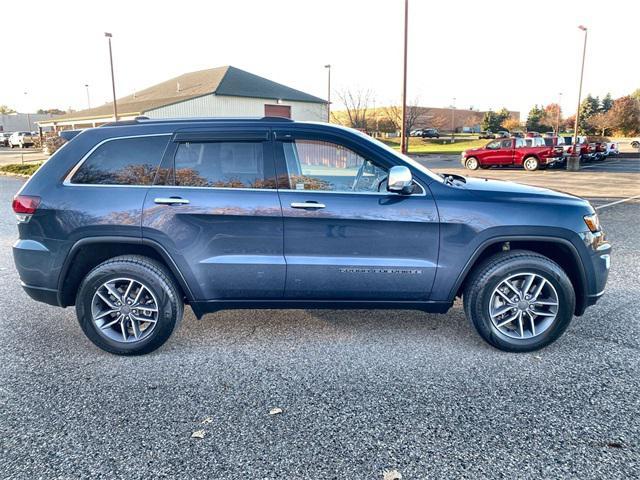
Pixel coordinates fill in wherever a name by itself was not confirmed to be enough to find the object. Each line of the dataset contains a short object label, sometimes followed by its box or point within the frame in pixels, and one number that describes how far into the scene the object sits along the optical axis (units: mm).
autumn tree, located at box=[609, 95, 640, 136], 56969
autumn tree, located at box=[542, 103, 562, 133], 72131
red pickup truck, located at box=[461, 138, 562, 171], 22984
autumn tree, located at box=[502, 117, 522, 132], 73612
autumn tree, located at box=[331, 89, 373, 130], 44188
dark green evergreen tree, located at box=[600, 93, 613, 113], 72938
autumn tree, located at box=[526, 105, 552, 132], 74188
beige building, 30469
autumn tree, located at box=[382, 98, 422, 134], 45000
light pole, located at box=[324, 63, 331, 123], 35875
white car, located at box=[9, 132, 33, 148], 52275
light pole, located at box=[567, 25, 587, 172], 23266
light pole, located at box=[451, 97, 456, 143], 83088
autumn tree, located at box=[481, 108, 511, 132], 74688
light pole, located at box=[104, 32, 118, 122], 27631
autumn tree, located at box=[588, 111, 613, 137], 58297
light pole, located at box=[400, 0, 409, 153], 14102
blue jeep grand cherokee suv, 3588
